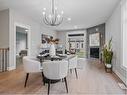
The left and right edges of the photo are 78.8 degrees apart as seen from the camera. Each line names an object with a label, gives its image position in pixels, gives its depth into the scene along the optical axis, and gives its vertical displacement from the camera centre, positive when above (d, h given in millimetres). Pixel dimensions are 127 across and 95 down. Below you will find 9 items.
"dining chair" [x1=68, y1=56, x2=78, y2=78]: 2467 -532
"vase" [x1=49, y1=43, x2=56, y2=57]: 2342 -113
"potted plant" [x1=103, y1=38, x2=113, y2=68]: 3150 -436
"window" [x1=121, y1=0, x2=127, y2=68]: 2355 +444
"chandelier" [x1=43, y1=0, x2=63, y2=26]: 2805 +1117
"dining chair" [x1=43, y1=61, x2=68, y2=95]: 1659 -506
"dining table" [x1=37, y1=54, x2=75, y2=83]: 2118 -328
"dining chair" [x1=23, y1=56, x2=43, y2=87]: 2037 -522
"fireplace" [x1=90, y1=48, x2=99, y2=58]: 5809 -475
